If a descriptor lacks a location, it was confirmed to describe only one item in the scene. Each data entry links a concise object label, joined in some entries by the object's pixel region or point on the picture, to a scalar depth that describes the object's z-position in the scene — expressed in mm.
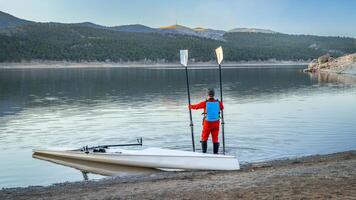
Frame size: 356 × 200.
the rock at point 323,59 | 111150
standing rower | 14180
